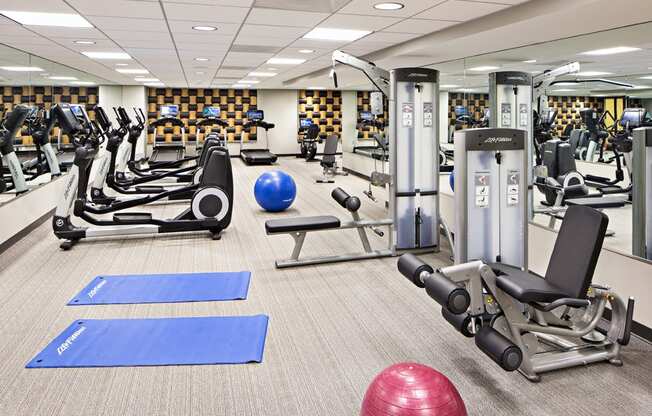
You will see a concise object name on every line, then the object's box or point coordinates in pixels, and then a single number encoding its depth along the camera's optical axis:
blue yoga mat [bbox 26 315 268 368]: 2.85
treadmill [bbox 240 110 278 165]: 13.43
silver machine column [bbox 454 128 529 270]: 3.06
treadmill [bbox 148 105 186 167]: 13.19
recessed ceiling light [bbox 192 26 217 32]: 5.45
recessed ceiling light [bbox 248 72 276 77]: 11.12
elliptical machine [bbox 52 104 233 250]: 5.44
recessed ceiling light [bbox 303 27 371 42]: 5.66
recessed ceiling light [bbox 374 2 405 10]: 4.39
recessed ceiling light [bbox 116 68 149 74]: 10.00
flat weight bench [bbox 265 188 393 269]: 4.57
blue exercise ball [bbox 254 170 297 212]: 7.13
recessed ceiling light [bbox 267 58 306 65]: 8.52
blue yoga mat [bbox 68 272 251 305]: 3.84
